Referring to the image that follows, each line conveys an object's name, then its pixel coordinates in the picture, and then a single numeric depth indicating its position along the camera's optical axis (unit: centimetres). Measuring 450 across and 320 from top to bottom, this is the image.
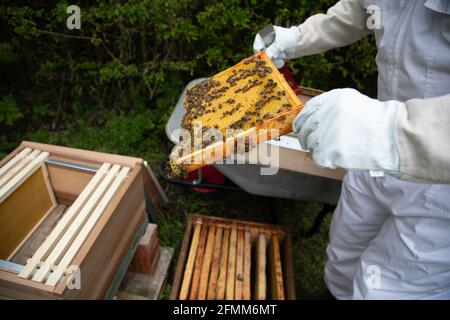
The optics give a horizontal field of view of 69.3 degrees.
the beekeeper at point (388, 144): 114
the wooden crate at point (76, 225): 150
